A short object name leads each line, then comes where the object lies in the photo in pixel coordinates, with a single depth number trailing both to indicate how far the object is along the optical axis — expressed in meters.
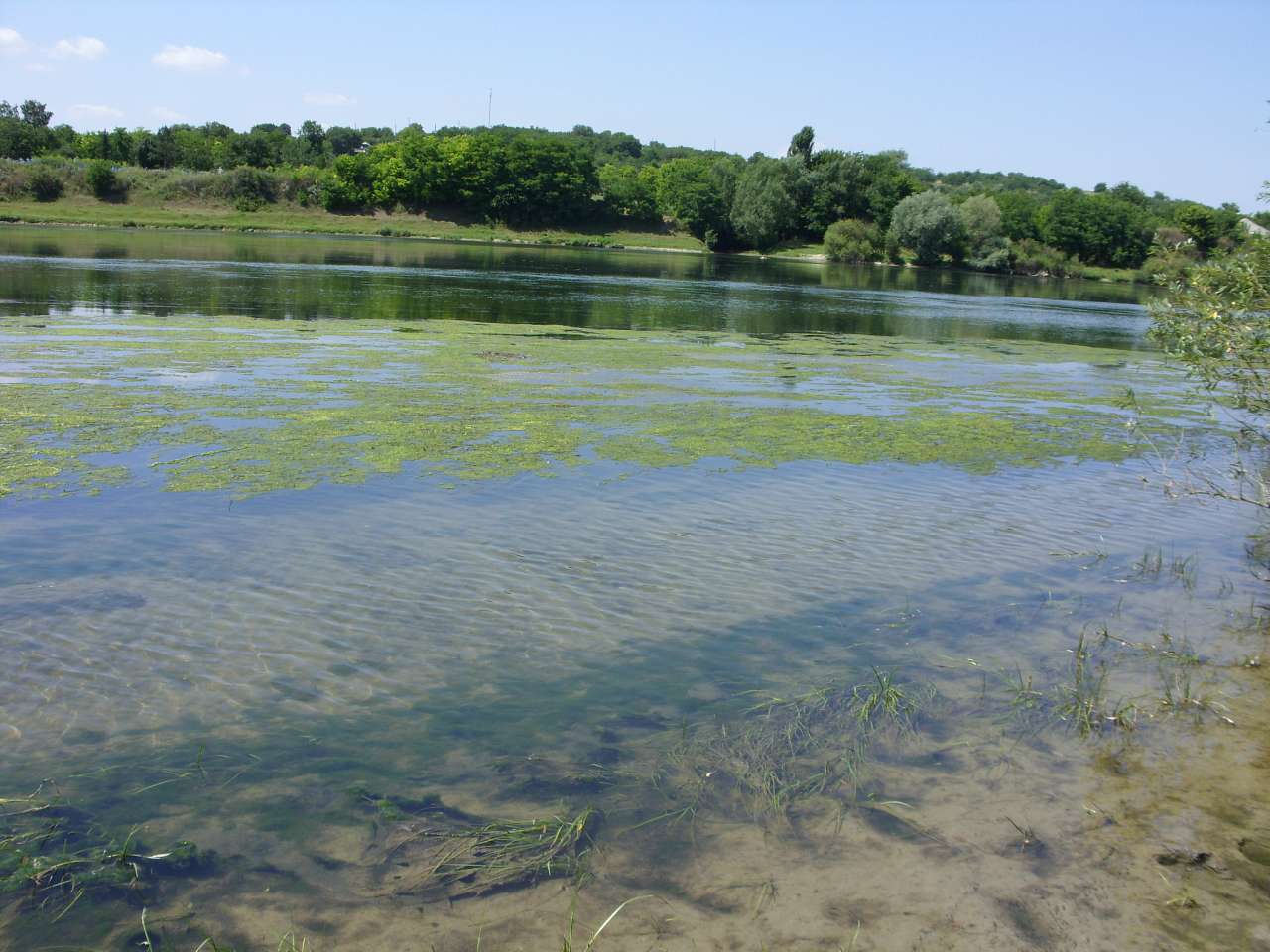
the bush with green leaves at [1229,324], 8.59
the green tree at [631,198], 113.06
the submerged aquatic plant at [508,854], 4.58
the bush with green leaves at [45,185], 85.69
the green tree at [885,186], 108.69
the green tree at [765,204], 101.06
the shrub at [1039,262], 96.12
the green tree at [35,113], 161.01
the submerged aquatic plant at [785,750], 5.39
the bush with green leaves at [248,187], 92.38
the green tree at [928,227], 92.62
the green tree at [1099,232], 107.44
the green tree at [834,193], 109.00
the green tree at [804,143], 119.18
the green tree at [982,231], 94.62
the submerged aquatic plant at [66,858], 4.40
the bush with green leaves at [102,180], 86.88
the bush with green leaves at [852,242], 97.62
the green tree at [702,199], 106.75
